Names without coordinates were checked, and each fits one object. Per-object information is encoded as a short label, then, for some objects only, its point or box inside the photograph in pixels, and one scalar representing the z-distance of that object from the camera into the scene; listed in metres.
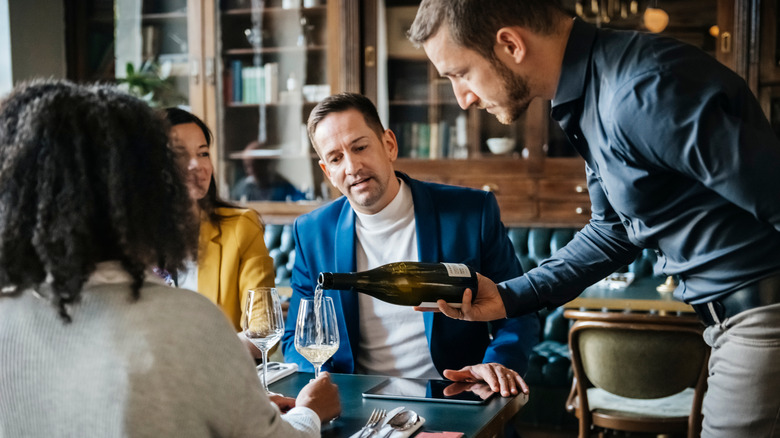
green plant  4.76
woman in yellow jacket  2.10
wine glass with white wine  1.42
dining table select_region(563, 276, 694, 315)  3.03
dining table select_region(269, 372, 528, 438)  1.24
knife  1.20
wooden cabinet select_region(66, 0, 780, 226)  4.18
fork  1.19
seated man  1.89
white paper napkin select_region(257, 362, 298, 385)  1.58
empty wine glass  1.41
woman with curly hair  0.85
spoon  1.20
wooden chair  2.38
